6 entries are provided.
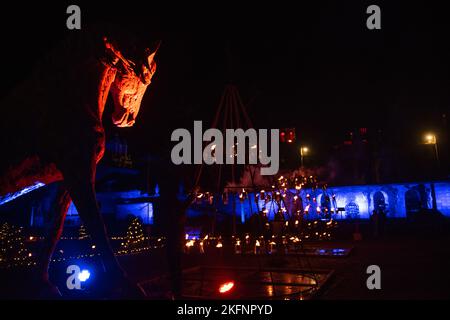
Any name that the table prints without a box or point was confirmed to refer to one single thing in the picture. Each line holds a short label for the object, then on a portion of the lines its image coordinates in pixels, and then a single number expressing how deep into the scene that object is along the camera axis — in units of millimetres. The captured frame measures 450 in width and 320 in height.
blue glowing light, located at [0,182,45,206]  3492
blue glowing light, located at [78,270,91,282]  5272
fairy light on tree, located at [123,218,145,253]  10193
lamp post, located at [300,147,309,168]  31859
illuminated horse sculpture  3121
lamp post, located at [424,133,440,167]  25391
